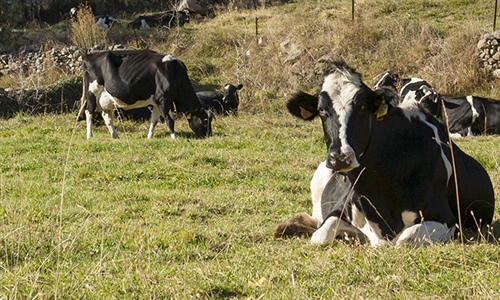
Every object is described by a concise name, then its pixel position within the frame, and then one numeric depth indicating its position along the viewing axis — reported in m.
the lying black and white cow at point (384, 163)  6.97
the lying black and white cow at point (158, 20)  36.58
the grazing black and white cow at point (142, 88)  17.88
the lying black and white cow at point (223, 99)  21.69
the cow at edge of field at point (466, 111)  18.64
